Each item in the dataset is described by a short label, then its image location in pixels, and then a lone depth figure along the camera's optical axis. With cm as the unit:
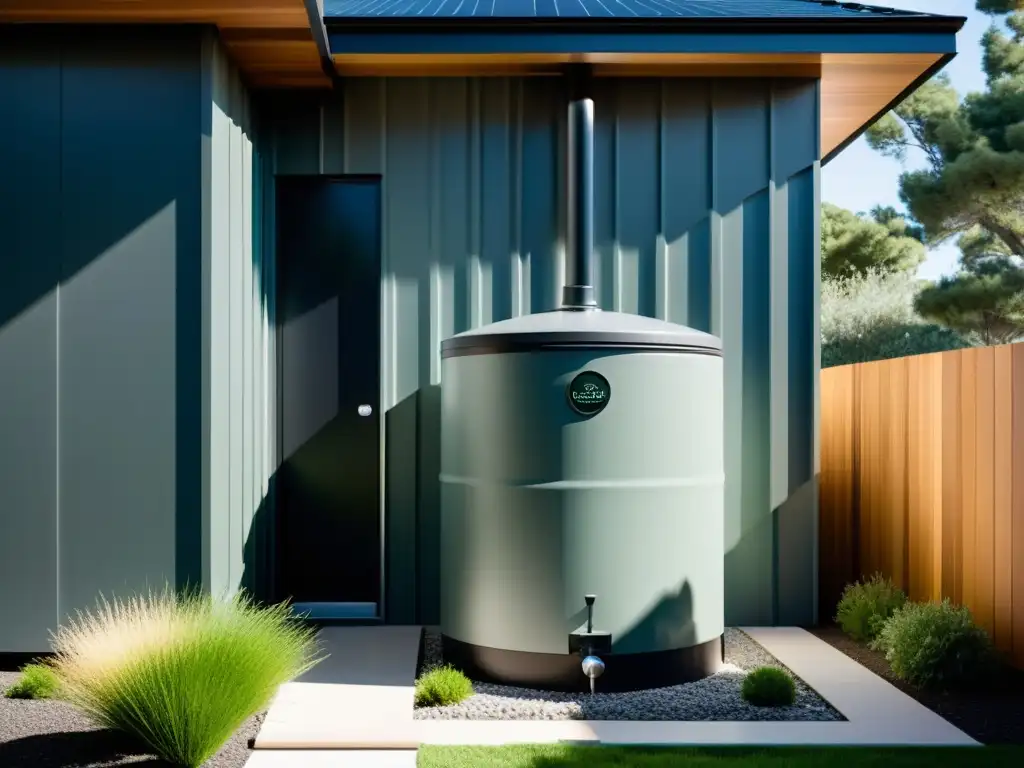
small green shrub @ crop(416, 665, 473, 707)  409
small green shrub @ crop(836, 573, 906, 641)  516
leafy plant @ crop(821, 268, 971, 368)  1636
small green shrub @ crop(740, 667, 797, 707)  407
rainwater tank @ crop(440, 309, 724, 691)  423
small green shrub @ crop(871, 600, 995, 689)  432
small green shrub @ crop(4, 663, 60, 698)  409
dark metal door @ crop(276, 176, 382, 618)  568
